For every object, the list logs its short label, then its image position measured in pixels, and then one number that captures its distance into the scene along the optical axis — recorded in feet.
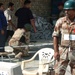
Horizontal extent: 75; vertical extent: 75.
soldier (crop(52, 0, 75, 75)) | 19.71
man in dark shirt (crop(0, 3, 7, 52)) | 33.86
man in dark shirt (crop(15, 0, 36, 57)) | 34.40
